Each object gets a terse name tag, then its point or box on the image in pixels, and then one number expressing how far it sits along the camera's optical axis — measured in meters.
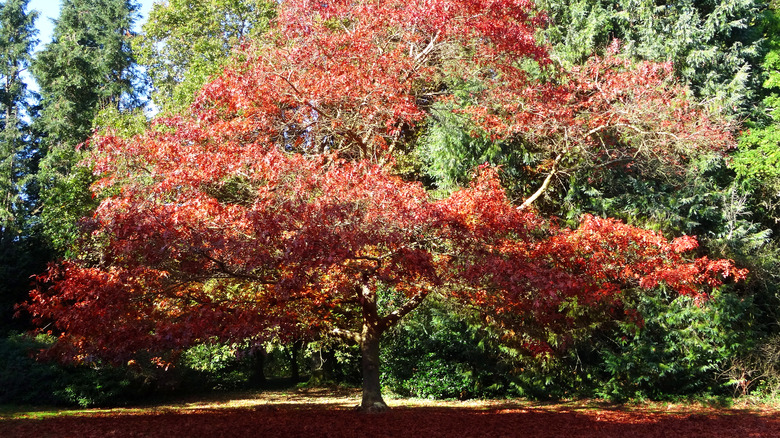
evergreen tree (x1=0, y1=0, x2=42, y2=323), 19.03
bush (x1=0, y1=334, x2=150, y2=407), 12.38
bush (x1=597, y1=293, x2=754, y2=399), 11.70
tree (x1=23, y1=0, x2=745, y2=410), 6.35
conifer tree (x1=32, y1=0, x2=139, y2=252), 20.67
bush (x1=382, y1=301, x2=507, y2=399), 12.38
